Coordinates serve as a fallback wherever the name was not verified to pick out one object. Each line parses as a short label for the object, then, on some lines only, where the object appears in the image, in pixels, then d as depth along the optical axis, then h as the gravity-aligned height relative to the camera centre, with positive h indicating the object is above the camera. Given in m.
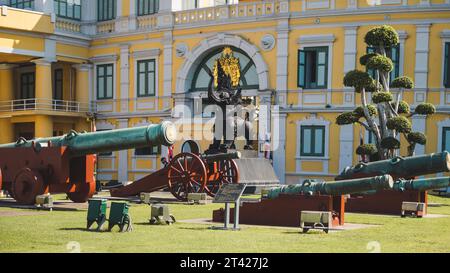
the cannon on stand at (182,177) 26.36 -2.45
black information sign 17.00 -1.90
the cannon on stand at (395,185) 20.62 -2.10
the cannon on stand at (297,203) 17.89 -2.22
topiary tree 27.91 -0.08
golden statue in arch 38.03 +1.53
